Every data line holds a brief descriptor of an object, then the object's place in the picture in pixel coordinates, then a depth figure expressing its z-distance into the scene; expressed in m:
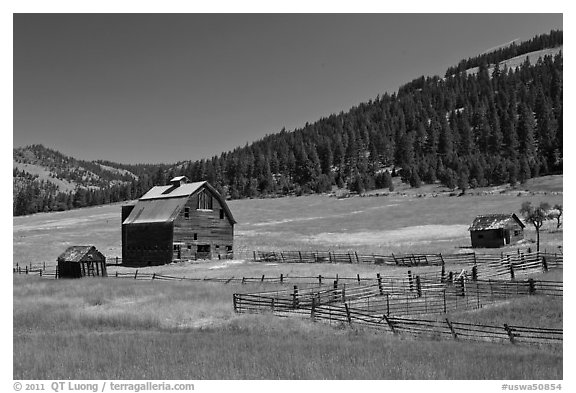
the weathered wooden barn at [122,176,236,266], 57.16
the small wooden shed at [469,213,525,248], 61.22
